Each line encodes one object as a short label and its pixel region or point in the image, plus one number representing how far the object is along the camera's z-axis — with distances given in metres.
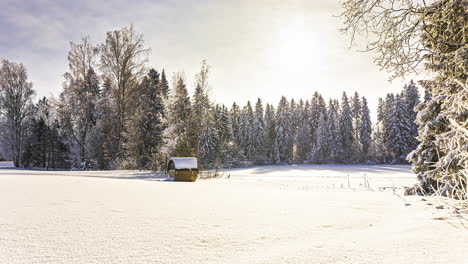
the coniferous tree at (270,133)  65.56
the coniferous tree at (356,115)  69.09
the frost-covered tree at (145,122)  22.88
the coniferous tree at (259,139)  63.72
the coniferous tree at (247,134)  63.56
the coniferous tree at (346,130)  60.41
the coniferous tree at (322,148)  60.66
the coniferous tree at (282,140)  65.31
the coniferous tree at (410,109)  50.03
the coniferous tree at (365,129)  63.83
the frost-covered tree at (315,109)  75.31
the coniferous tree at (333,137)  60.16
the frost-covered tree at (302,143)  66.12
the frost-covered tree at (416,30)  4.80
